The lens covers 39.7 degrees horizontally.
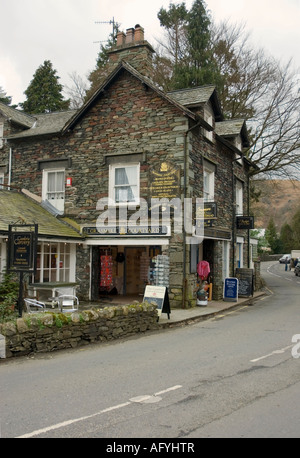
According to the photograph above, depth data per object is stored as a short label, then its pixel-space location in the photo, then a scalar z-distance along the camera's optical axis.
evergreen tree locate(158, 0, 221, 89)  27.47
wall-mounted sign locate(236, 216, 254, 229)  20.33
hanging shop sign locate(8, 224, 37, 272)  10.27
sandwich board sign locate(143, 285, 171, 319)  12.30
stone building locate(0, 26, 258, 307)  15.22
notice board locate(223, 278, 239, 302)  17.72
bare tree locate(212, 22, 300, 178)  27.31
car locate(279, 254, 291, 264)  64.01
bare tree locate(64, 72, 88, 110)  38.16
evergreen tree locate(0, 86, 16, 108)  37.66
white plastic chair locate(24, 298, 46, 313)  11.16
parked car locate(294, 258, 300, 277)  40.94
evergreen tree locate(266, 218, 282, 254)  92.56
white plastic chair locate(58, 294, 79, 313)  11.98
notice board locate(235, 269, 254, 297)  19.30
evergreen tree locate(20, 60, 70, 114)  35.28
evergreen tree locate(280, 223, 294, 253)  92.56
